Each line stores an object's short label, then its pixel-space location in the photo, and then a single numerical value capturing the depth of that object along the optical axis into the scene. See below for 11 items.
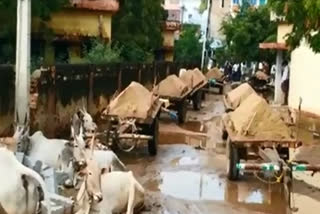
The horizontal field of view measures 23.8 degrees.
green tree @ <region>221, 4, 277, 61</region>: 43.69
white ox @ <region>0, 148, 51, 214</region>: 7.19
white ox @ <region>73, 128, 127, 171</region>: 9.27
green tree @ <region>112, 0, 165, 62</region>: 33.25
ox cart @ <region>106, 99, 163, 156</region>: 15.94
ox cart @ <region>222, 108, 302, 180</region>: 13.12
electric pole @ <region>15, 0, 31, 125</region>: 11.26
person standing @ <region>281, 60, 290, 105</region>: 33.34
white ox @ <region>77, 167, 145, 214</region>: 9.47
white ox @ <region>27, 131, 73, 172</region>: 10.46
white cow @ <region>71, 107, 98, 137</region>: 12.89
